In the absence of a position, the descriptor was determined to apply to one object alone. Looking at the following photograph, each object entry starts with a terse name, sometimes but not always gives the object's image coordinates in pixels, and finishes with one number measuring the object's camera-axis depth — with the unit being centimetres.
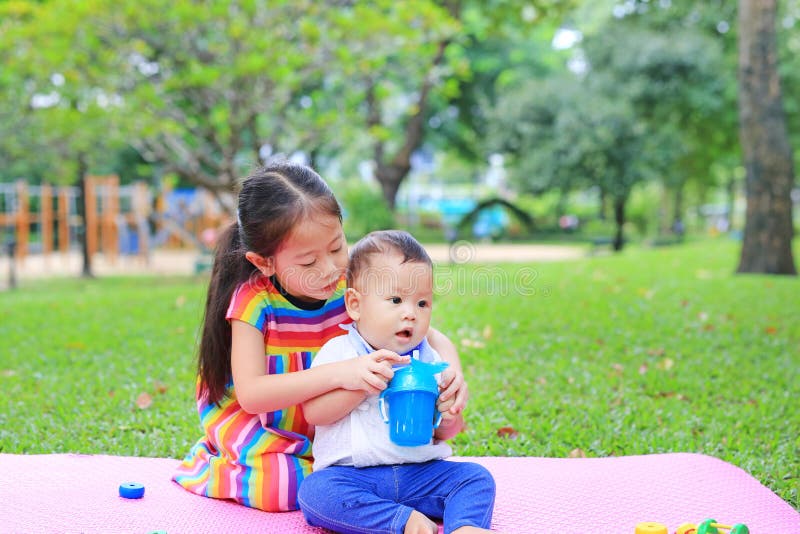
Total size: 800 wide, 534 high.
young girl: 247
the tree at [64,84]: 889
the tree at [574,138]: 1788
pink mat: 252
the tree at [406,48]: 917
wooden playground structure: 1616
